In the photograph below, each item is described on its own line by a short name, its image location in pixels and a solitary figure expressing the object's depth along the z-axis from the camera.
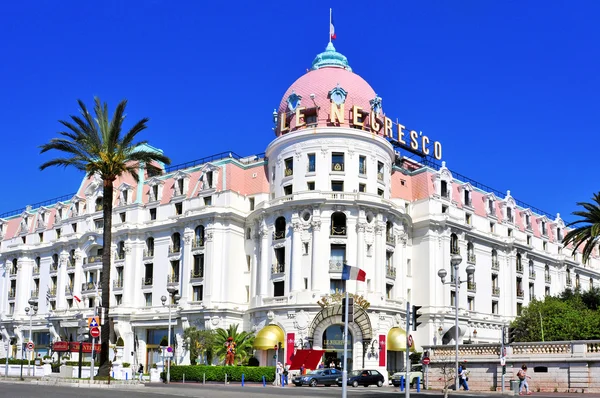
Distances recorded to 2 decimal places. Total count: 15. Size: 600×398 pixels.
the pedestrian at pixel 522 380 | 39.21
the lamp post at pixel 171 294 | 50.12
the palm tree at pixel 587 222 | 55.91
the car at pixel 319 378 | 53.50
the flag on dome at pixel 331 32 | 78.25
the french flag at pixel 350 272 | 28.11
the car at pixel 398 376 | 57.19
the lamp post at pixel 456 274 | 41.52
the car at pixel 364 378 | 54.72
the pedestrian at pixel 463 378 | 43.34
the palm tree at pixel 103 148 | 47.19
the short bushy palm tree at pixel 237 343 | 66.38
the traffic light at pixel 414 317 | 29.08
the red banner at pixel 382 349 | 66.25
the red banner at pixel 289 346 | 65.06
